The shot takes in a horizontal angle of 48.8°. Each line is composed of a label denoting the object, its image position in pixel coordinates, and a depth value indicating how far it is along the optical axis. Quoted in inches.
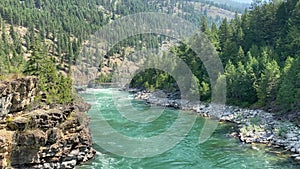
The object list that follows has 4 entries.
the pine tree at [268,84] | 2207.2
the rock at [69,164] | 1266.0
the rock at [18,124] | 1149.1
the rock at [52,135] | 1232.8
